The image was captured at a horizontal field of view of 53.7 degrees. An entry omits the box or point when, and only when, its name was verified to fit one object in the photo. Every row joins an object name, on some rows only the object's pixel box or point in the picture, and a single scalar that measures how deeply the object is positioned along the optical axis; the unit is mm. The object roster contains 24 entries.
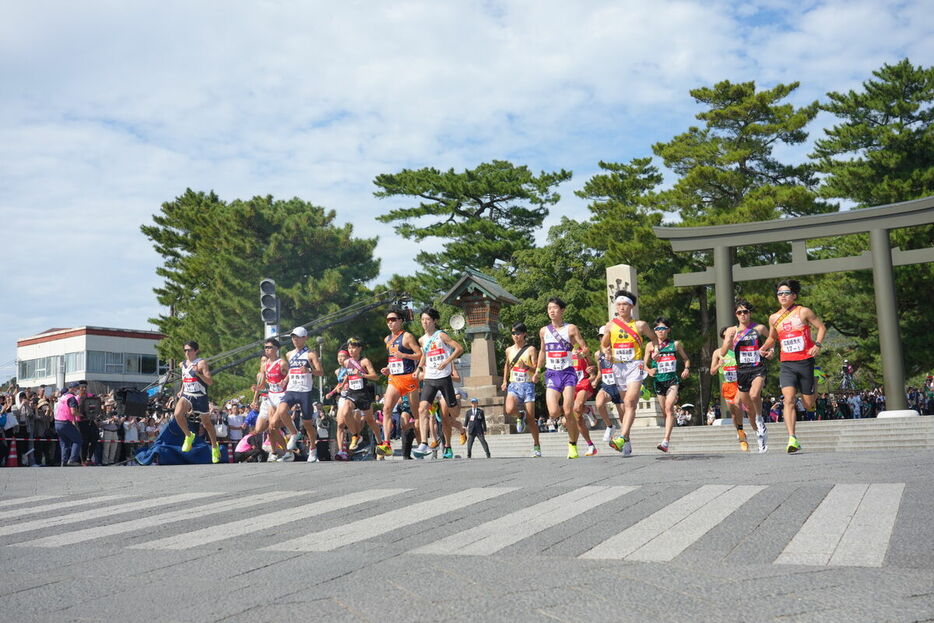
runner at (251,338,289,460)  14070
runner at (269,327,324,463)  13781
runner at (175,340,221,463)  14234
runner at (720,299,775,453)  12711
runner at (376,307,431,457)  13227
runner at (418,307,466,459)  12717
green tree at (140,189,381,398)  44938
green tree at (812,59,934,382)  33875
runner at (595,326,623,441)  13541
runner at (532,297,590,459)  11500
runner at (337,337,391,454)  14289
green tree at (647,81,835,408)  37781
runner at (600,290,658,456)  11680
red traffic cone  18562
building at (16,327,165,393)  78688
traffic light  19234
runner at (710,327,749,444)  14070
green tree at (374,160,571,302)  51156
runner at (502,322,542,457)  13703
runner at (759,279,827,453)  11172
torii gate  24078
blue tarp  15648
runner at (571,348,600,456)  11789
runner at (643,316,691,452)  13758
